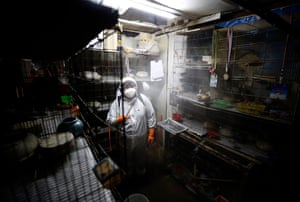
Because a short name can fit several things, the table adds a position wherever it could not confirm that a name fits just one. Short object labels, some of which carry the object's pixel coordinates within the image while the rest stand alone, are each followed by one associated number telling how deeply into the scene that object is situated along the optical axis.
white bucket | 1.63
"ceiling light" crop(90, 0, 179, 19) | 1.30
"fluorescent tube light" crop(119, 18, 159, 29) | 1.87
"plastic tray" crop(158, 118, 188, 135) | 1.87
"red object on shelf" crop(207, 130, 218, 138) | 1.66
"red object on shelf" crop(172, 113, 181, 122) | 2.15
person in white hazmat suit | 2.01
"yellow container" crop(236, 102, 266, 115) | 1.27
